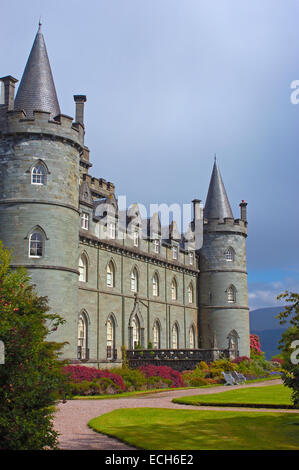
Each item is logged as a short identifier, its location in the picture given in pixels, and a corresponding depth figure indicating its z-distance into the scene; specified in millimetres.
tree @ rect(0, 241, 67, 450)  9789
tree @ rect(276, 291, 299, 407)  13336
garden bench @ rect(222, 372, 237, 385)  31272
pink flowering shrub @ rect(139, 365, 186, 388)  29984
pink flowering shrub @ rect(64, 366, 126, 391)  25344
